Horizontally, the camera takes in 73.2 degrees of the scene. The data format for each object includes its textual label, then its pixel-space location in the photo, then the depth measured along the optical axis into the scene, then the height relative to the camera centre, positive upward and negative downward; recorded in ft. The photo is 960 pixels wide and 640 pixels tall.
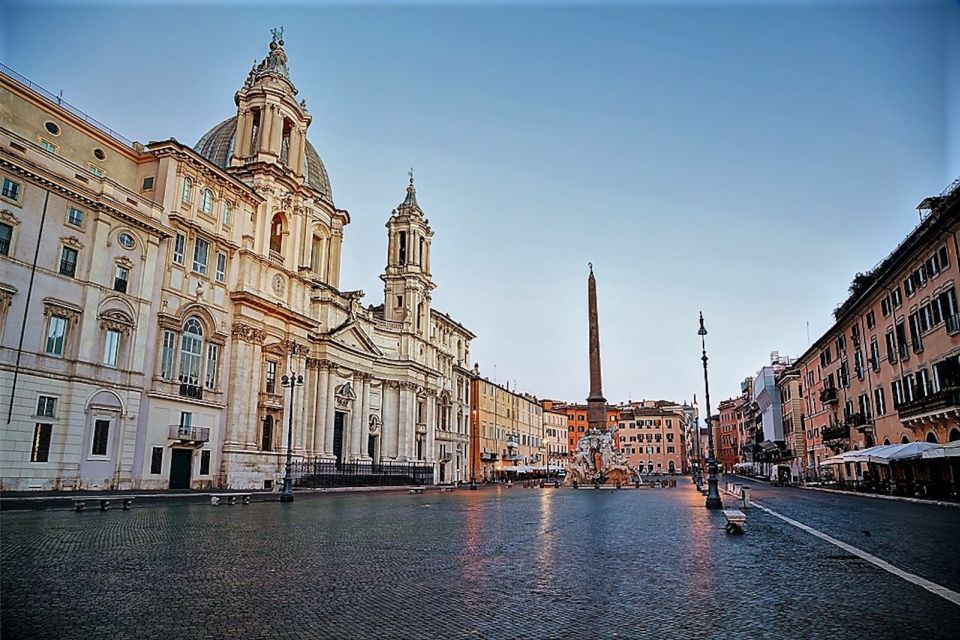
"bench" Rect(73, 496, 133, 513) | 65.57 -4.57
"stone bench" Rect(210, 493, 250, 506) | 81.87 -5.11
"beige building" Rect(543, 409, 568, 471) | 350.46 +13.44
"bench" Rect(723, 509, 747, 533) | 45.73 -3.98
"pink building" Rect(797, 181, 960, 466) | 89.20 +19.92
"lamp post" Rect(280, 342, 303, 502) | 93.50 -4.05
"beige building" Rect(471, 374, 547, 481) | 257.34 +12.72
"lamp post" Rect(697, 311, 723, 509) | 75.56 -1.88
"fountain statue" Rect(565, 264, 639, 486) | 169.68 +2.28
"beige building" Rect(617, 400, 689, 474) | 412.36 +14.56
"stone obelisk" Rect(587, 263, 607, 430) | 171.12 +20.62
